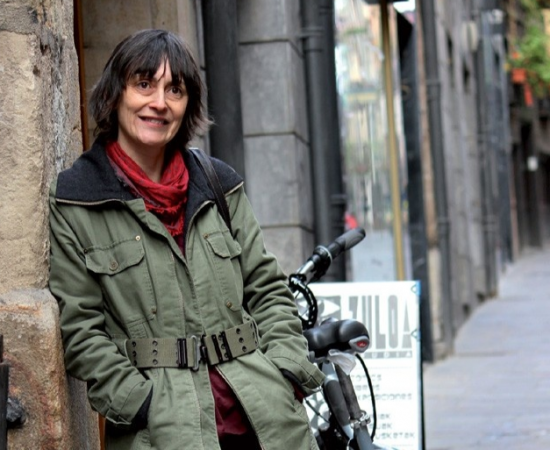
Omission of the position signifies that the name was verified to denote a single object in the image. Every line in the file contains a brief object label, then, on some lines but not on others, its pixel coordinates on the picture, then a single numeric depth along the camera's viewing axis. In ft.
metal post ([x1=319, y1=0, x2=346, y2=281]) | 32.11
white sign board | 23.22
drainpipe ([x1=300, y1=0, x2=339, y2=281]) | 32.21
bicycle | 17.06
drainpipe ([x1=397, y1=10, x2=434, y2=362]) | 51.36
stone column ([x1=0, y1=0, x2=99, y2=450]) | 12.71
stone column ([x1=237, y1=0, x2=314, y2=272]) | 31.49
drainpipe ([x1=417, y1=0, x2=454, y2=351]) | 56.10
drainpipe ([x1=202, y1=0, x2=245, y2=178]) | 23.27
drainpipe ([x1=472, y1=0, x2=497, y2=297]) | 85.64
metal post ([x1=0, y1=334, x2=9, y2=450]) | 11.22
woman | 12.19
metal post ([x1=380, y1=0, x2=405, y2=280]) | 48.42
